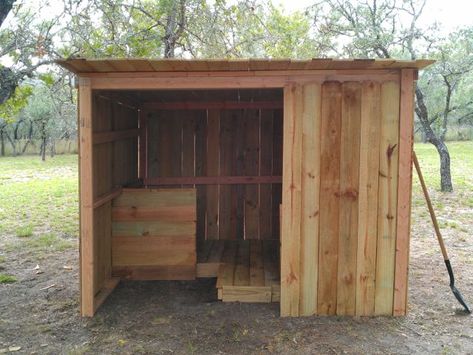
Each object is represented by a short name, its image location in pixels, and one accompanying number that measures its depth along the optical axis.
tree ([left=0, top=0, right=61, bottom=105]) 6.12
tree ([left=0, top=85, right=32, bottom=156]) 7.23
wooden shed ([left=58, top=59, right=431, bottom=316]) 4.16
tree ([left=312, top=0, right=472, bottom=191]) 10.45
